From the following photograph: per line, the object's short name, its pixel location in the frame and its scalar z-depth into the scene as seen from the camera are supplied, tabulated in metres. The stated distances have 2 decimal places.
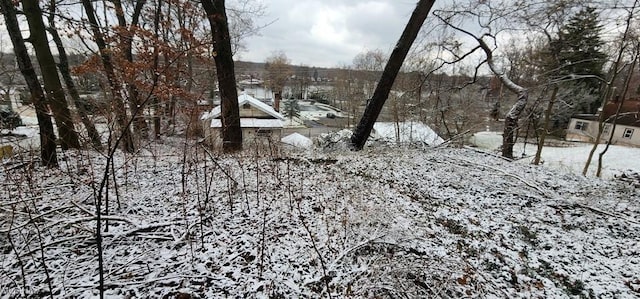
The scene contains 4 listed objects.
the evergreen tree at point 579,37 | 5.73
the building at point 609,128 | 17.19
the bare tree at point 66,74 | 3.36
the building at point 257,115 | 13.00
